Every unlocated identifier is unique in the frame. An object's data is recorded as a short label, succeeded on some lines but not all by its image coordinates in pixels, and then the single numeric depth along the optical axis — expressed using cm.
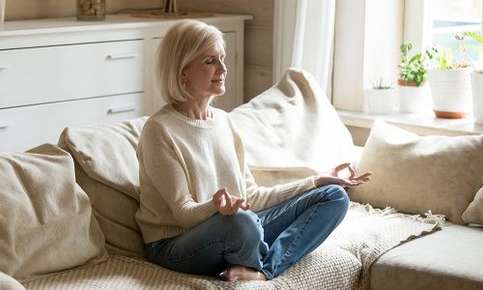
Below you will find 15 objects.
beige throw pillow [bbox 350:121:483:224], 308
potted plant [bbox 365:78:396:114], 395
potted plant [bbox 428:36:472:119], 379
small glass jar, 382
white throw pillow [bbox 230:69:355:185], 312
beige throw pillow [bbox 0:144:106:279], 240
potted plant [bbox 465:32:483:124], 366
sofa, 246
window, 391
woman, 249
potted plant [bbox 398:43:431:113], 392
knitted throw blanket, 244
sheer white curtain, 388
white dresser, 337
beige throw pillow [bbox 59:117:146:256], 267
